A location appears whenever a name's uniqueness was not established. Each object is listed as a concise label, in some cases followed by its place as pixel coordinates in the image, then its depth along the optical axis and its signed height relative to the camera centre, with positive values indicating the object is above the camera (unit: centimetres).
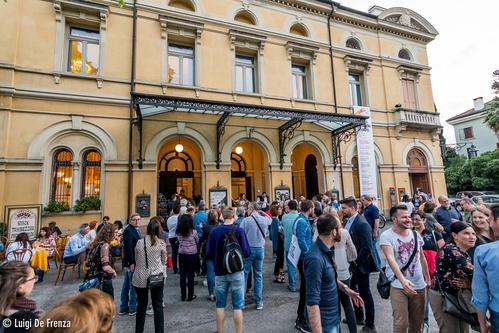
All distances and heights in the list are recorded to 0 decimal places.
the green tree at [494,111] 2171 +664
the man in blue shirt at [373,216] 646 -52
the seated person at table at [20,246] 642 -95
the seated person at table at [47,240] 819 -104
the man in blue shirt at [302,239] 431 -81
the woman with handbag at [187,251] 555 -103
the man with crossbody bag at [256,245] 526 -97
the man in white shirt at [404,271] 327 -98
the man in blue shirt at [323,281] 255 -86
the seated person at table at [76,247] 682 -106
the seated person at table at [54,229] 888 -78
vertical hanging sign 1467 +204
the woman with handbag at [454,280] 285 -98
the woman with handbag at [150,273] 394 -106
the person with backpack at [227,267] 392 -101
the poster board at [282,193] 1306 +25
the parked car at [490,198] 1893 -58
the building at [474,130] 3594 +870
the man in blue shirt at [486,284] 236 -86
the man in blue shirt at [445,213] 611 -52
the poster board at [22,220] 891 -40
